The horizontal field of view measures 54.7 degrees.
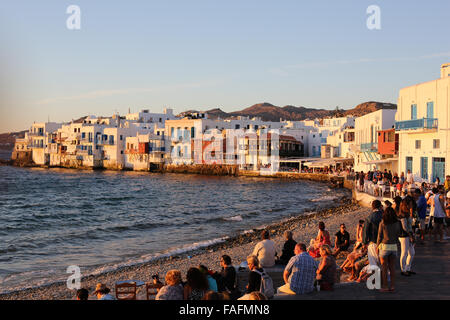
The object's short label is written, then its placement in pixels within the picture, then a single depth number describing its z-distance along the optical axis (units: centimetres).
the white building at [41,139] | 10725
